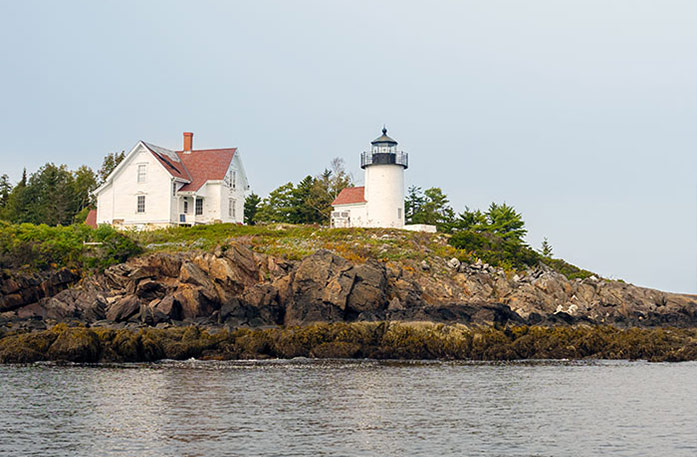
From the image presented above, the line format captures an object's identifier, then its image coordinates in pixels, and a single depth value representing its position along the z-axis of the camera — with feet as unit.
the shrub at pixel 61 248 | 152.35
